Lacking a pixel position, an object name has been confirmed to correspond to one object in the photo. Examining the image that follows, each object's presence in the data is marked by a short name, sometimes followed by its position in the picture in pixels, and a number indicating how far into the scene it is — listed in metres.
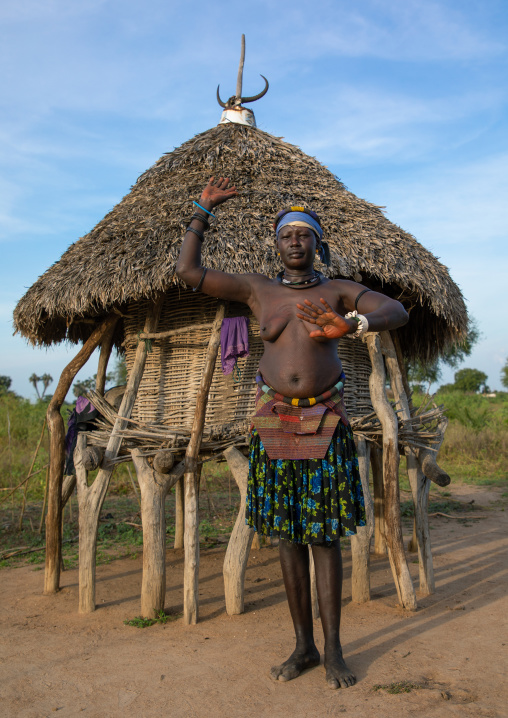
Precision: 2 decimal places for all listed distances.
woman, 2.89
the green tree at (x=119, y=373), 19.18
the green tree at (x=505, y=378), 29.65
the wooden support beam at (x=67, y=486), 5.56
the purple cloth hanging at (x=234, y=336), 4.64
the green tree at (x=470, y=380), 31.70
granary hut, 4.46
